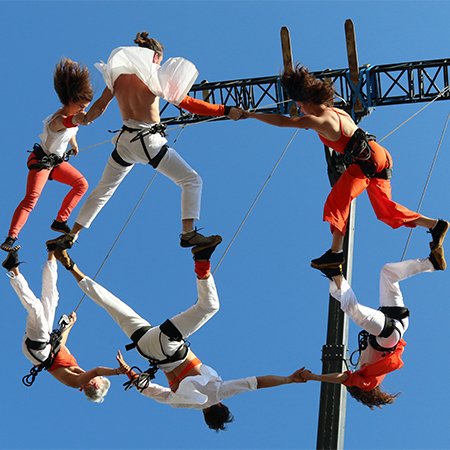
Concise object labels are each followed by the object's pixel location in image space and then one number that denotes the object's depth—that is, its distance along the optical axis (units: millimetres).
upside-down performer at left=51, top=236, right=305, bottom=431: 11083
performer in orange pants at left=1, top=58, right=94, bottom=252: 12313
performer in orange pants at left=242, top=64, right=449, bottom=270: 10998
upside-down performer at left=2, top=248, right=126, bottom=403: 12406
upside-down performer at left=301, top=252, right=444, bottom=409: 11406
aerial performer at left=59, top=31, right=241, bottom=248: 10645
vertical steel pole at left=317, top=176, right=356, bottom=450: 13021
